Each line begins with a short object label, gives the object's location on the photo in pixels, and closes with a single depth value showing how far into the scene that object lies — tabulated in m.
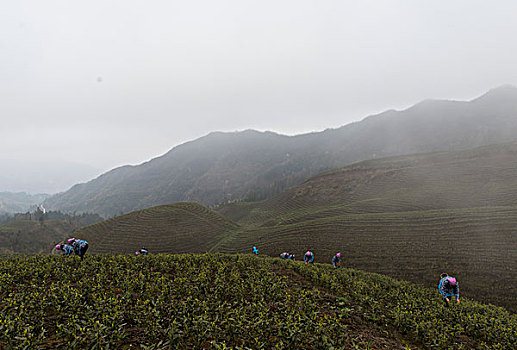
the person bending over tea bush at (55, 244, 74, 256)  16.61
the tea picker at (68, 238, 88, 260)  15.53
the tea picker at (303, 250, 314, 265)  23.07
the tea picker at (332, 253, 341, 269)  22.00
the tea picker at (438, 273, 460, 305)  13.68
